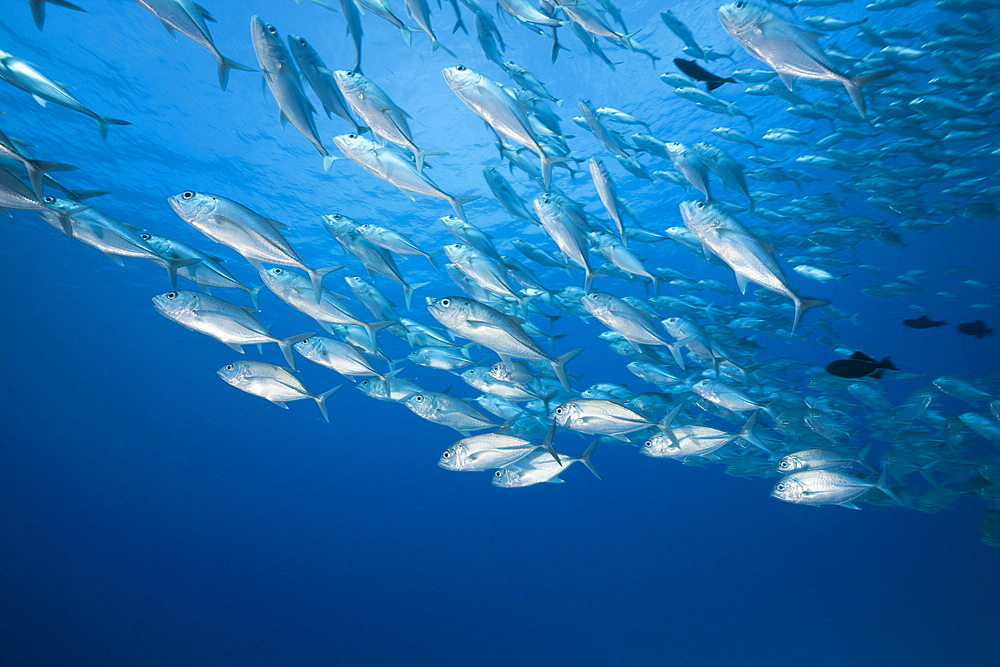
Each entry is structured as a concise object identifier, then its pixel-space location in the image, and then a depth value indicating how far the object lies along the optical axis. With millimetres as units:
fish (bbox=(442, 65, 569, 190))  2787
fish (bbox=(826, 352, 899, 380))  3736
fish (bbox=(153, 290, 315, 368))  3182
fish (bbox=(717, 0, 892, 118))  2506
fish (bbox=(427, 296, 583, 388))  3141
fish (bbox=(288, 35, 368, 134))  2814
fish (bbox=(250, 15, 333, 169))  2518
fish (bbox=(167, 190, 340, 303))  2797
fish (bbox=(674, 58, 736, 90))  3459
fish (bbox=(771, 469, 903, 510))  3895
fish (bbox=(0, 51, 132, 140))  2871
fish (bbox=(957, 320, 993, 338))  5402
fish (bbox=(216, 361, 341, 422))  3674
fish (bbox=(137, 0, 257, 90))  2221
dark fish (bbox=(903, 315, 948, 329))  4969
